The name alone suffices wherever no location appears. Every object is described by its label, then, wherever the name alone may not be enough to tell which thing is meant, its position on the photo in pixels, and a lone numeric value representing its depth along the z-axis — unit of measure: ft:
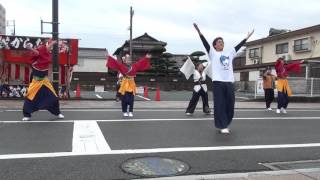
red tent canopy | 40.63
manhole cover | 11.46
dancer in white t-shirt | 18.03
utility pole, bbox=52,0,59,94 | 37.05
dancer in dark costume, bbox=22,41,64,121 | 20.96
